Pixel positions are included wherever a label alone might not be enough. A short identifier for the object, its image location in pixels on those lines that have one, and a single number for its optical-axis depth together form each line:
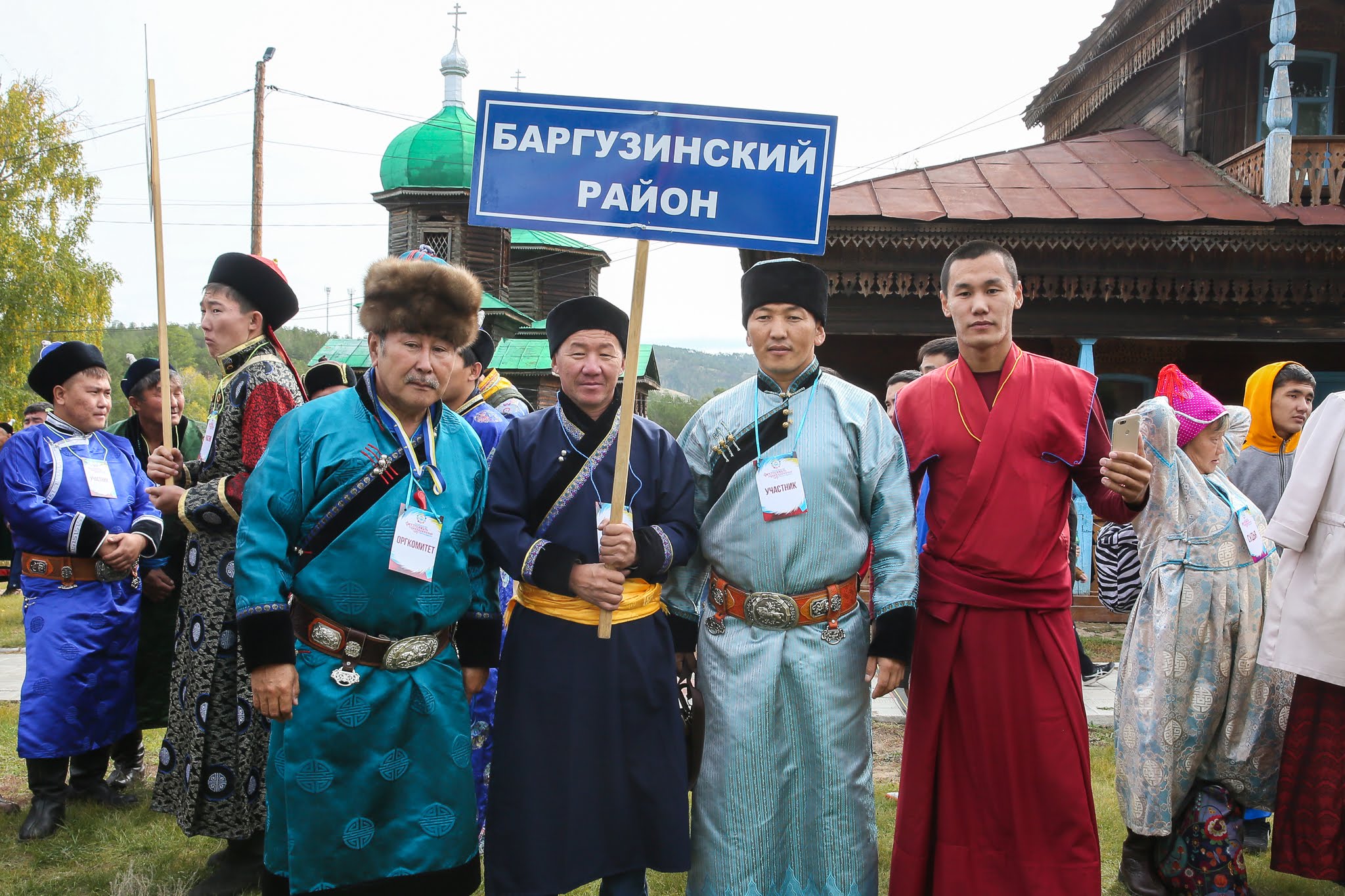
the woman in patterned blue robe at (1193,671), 3.30
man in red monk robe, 2.69
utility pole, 15.26
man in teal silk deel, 2.41
